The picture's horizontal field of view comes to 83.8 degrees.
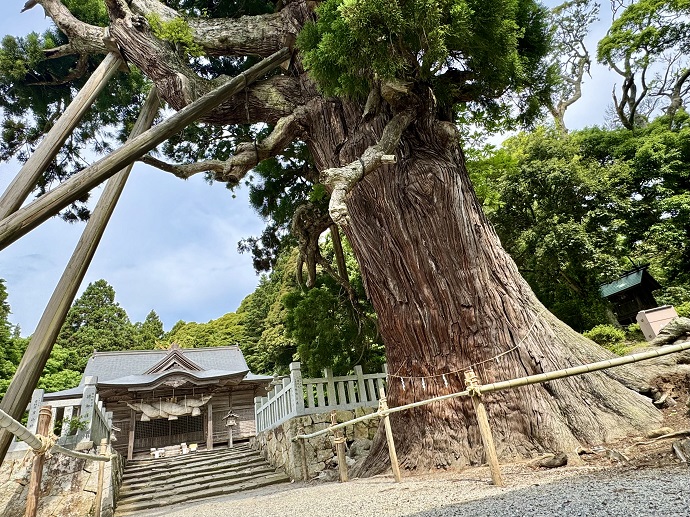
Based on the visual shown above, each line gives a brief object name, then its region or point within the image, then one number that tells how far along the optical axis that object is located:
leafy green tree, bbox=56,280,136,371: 23.91
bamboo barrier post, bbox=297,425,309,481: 5.66
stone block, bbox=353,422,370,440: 5.89
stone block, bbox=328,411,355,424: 5.85
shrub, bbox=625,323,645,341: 9.51
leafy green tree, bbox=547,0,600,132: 16.09
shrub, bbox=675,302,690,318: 8.95
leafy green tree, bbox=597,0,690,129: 12.24
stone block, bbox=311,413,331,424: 5.86
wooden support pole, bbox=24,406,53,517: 2.24
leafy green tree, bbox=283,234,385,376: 6.45
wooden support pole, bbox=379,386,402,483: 3.02
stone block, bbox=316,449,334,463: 5.71
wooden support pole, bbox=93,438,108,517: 4.09
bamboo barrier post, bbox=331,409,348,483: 3.91
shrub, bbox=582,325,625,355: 8.84
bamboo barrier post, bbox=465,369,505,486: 2.22
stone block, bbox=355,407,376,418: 5.99
